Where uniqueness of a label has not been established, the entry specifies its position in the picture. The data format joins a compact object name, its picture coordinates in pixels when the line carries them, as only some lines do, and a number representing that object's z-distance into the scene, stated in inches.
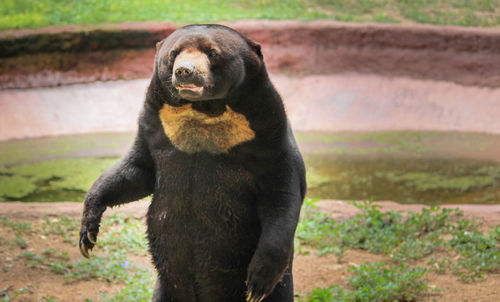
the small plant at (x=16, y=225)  353.5
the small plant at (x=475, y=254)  316.8
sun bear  181.0
